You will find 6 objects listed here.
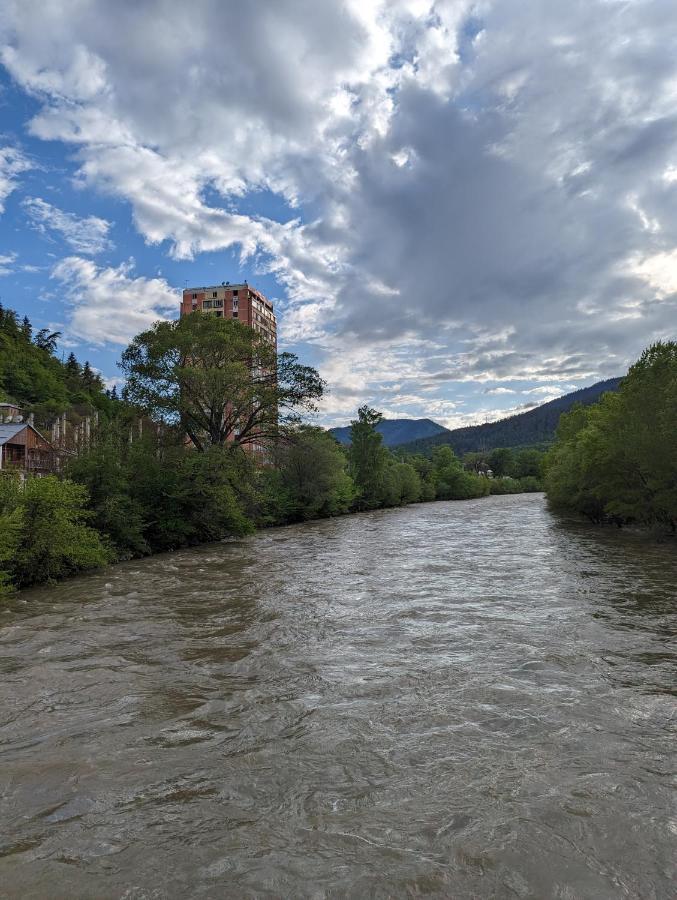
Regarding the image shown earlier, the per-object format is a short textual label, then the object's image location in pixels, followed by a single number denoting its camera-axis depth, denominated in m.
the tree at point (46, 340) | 110.50
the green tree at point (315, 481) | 41.47
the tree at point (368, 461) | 65.31
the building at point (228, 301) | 96.81
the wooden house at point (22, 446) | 34.97
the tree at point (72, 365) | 104.18
